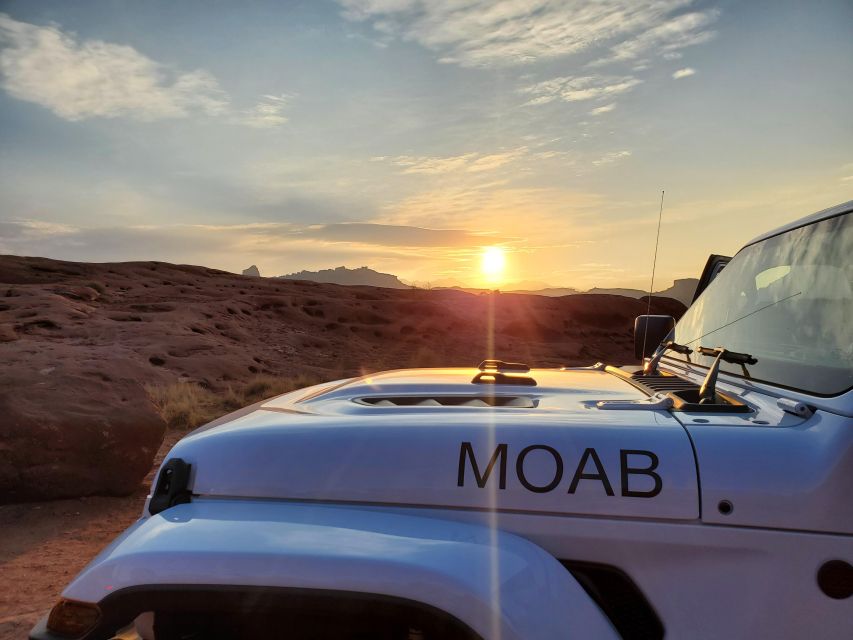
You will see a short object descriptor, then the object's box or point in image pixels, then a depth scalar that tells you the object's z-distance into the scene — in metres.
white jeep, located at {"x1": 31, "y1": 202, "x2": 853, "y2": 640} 1.33
